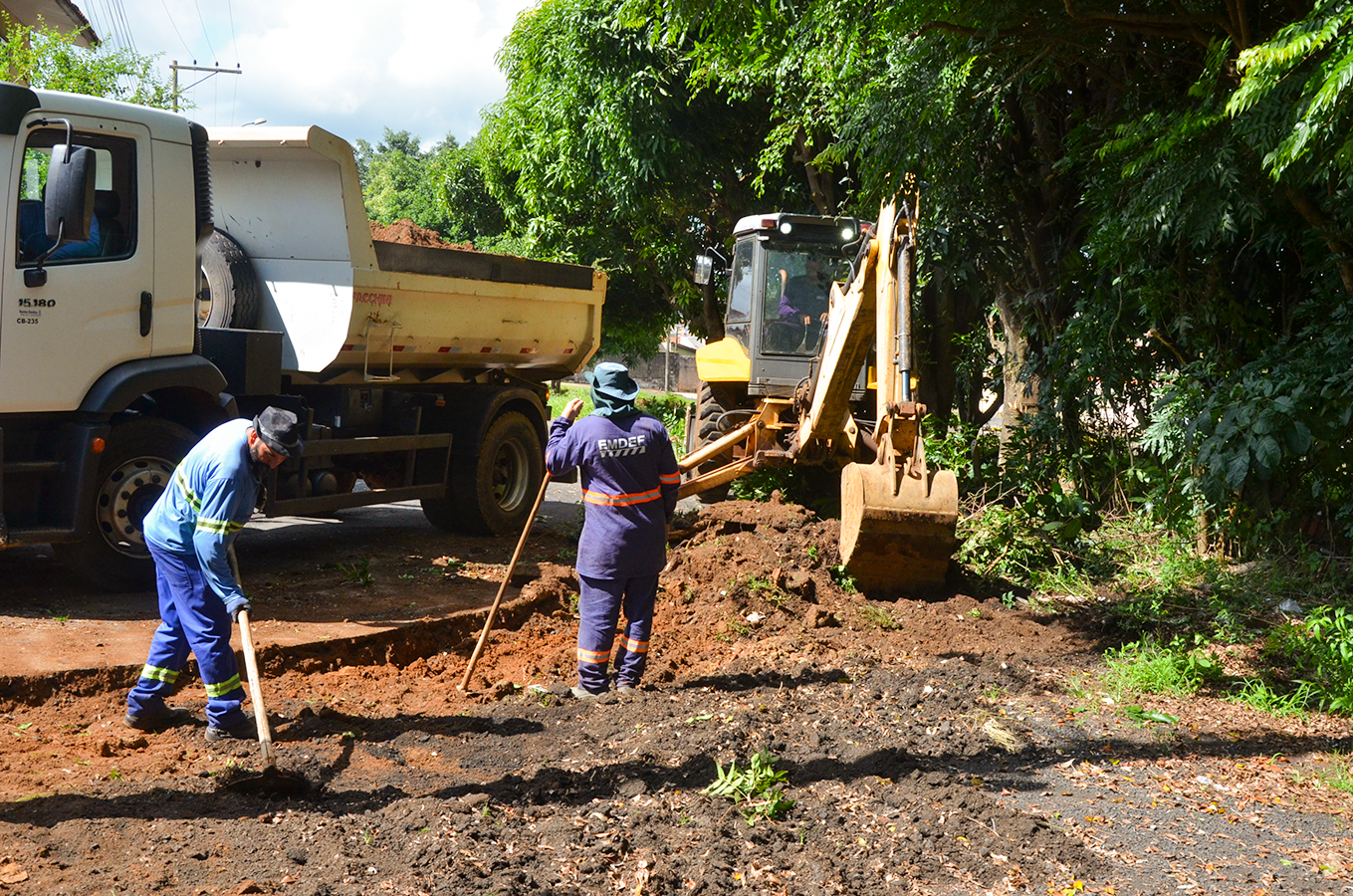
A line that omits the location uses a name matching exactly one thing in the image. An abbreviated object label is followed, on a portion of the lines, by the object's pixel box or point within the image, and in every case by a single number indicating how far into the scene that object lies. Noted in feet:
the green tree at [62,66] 50.80
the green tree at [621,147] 45.96
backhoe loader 21.83
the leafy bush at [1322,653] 17.38
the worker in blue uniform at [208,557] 14.56
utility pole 104.03
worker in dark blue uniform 17.67
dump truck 19.02
